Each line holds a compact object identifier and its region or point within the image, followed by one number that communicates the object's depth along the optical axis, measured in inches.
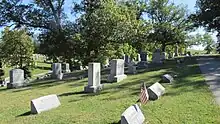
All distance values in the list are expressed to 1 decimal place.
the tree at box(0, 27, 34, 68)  745.7
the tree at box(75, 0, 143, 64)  633.5
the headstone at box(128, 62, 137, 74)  421.5
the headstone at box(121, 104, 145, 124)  157.0
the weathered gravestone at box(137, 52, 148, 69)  525.5
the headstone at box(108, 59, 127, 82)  350.9
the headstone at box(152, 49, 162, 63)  575.7
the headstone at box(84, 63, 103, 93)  289.5
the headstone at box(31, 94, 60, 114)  207.8
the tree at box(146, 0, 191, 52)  1116.1
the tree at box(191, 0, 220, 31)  702.6
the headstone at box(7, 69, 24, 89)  392.4
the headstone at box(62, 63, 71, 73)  597.1
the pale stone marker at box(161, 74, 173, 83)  310.0
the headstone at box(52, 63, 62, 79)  467.2
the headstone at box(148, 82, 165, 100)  229.7
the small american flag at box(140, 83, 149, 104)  203.8
